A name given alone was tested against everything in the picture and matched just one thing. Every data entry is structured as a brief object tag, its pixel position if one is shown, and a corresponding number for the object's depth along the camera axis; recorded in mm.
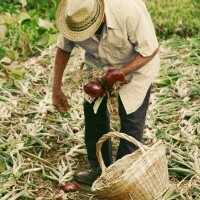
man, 5113
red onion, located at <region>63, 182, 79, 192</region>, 6063
